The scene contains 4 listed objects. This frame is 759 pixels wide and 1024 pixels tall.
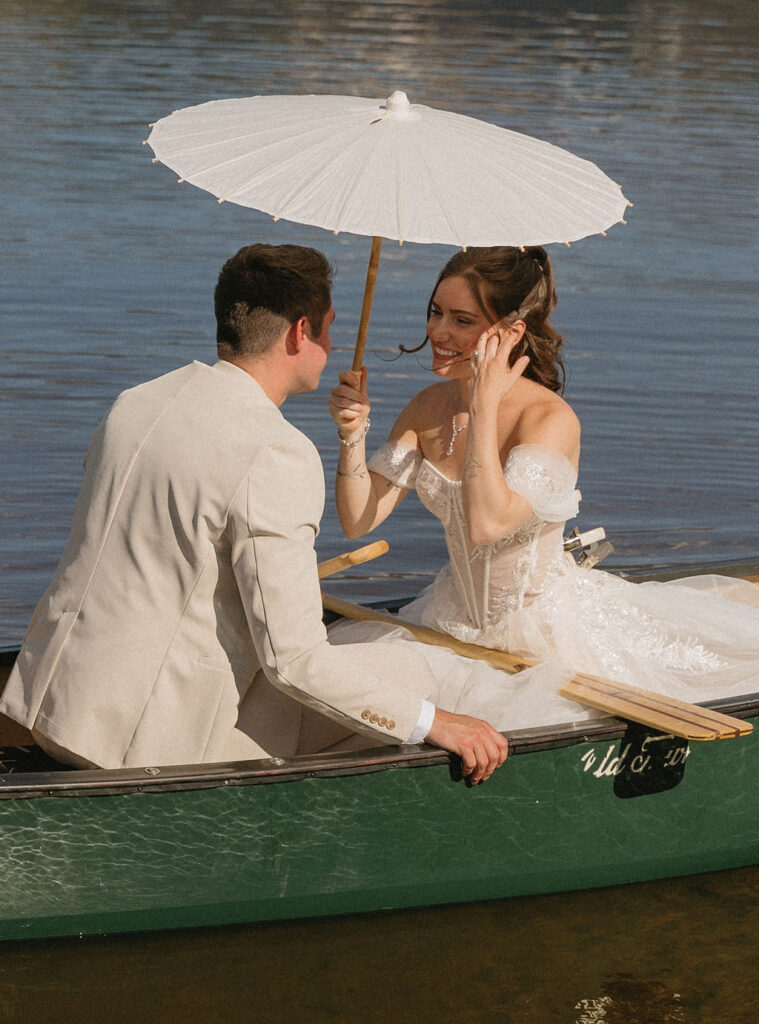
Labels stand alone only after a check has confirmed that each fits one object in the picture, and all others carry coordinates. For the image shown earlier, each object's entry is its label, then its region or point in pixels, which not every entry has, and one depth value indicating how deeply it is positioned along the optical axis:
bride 8.06
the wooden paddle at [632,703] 7.63
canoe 7.09
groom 6.49
